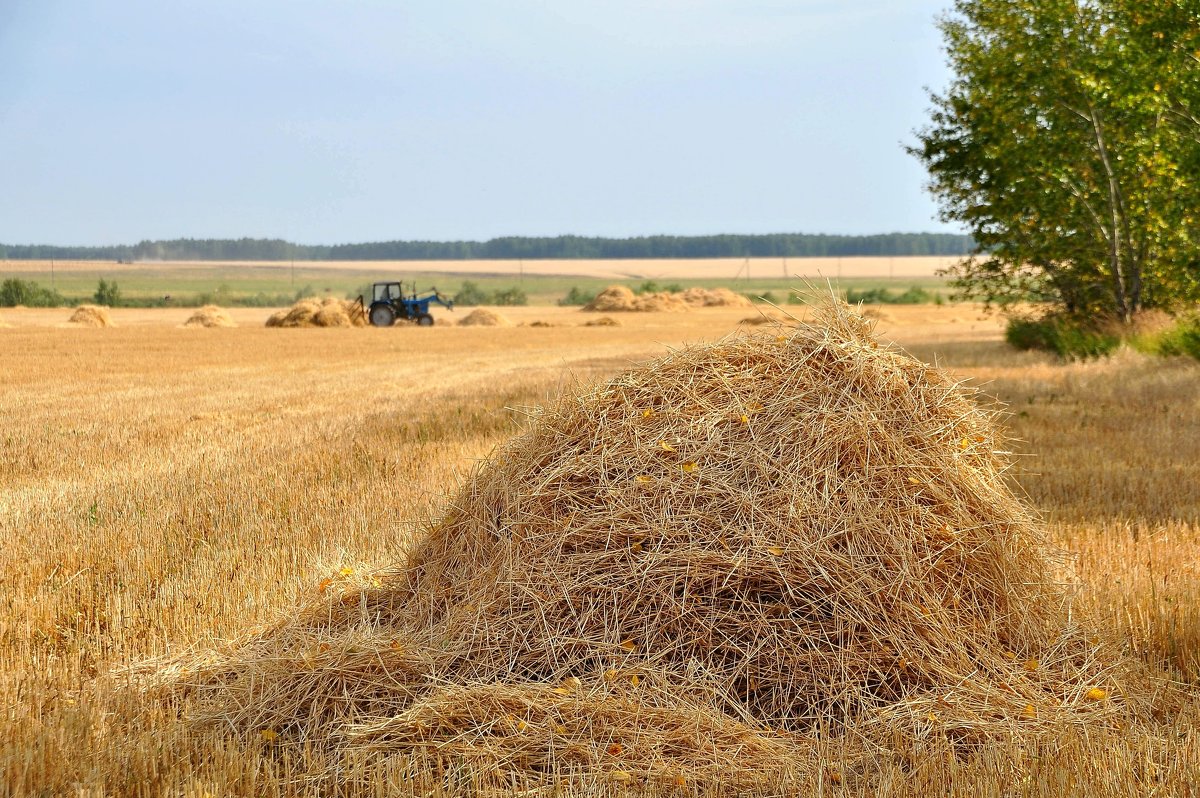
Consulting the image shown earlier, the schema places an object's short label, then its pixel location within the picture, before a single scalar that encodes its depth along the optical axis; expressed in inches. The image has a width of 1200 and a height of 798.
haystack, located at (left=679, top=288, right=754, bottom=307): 3083.2
